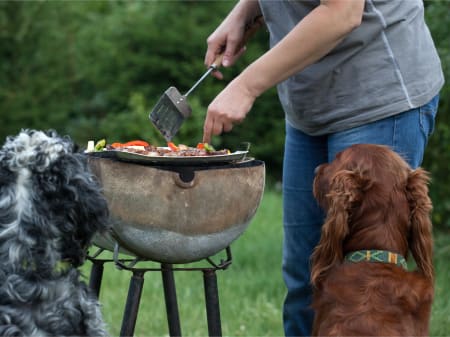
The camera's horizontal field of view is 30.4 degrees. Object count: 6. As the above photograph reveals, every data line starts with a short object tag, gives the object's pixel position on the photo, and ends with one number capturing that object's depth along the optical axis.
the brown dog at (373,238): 3.49
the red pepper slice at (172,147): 4.04
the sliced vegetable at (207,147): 3.88
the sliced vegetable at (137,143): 4.09
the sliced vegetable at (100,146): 4.07
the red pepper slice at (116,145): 3.97
